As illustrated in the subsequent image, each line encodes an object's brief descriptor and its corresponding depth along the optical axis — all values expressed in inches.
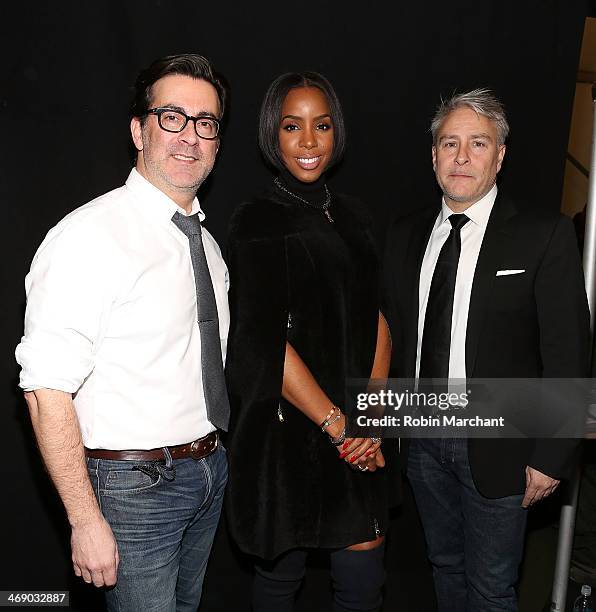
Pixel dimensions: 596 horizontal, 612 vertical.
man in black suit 75.9
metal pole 86.0
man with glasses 58.2
